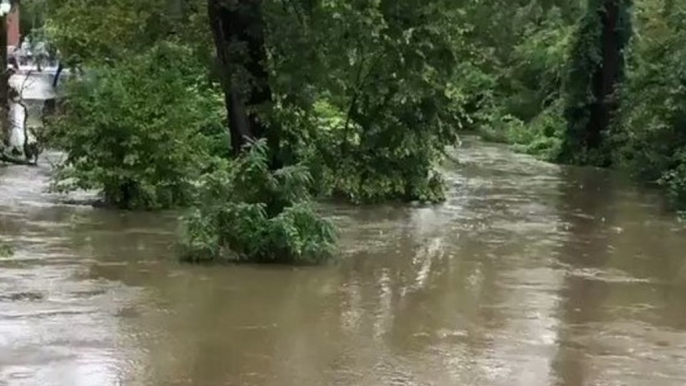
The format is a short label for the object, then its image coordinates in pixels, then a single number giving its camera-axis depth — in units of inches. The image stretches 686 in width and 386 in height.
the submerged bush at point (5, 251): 499.4
